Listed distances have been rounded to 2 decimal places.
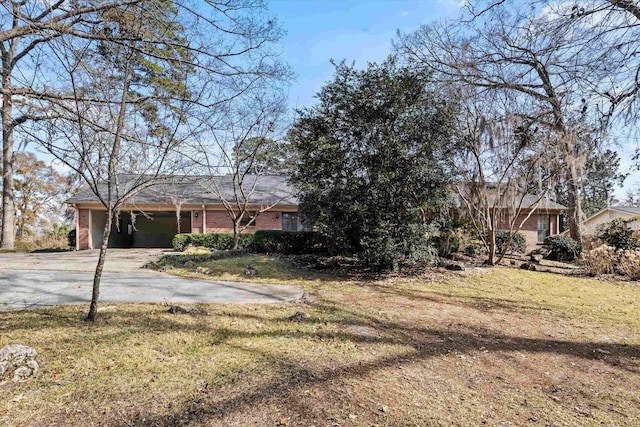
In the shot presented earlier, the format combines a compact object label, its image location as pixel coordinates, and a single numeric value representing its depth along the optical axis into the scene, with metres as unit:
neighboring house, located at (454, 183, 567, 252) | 10.01
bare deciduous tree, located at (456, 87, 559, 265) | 9.23
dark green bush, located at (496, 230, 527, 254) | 14.55
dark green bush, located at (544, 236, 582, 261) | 11.94
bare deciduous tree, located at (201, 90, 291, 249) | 12.02
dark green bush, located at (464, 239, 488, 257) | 12.79
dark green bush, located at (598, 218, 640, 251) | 10.56
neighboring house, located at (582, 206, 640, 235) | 21.70
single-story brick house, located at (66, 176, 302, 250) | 16.58
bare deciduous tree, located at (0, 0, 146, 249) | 4.02
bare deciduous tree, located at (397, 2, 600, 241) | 6.14
